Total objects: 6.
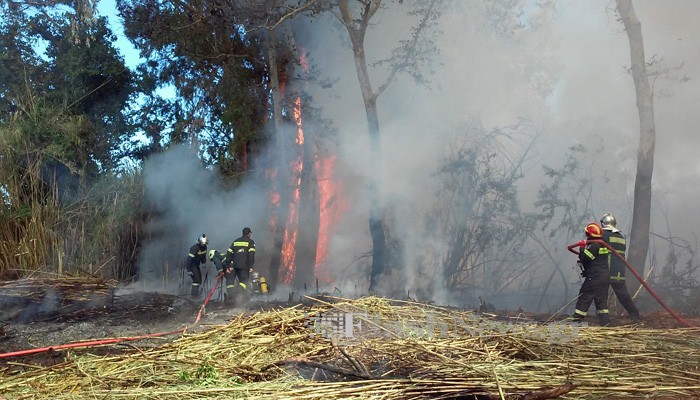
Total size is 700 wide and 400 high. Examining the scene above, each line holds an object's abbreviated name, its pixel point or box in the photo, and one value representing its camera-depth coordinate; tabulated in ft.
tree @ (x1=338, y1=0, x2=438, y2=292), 51.79
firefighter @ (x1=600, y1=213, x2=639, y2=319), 31.96
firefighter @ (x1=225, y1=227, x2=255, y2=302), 45.70
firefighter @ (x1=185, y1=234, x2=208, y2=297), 49.03
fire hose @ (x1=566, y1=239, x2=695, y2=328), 28.57
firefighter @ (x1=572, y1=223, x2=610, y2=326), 29.89
